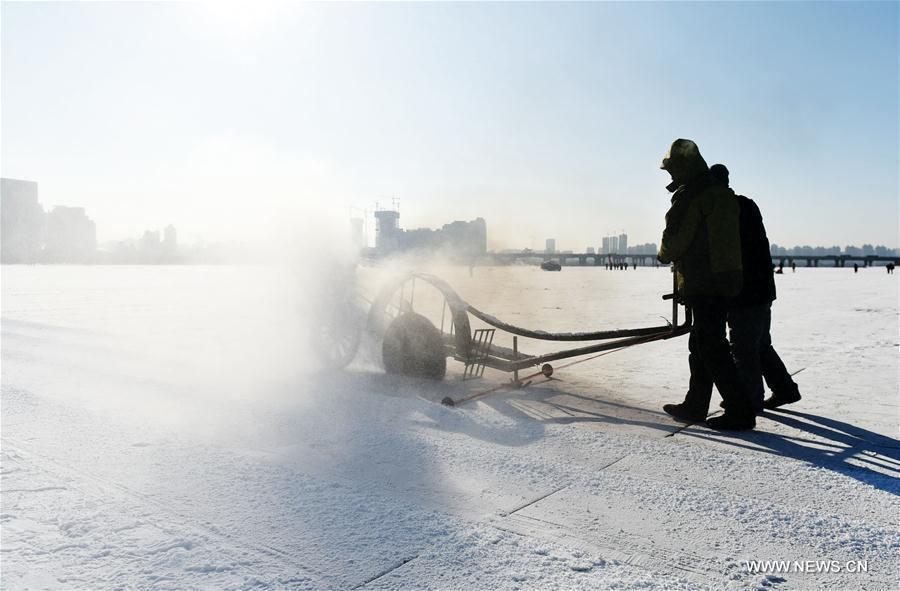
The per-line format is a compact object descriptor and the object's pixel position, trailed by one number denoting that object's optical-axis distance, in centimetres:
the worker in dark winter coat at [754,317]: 569
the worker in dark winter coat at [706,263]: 527
